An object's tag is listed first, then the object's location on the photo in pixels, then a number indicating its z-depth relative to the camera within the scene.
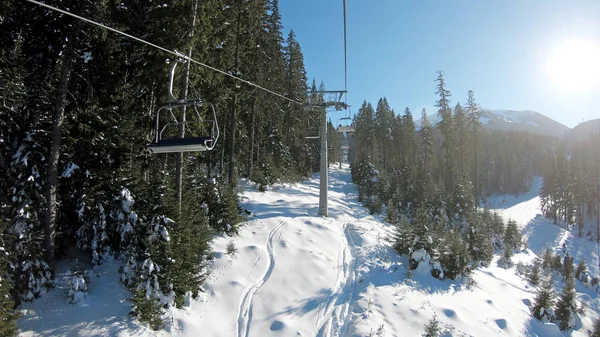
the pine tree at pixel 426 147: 49.87
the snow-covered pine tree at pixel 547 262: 30.75
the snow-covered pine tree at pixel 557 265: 31.66
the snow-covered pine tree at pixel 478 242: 22.42
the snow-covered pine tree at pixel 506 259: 24.45
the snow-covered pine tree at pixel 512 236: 34.47
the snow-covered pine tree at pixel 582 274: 33.19
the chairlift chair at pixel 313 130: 49.23
